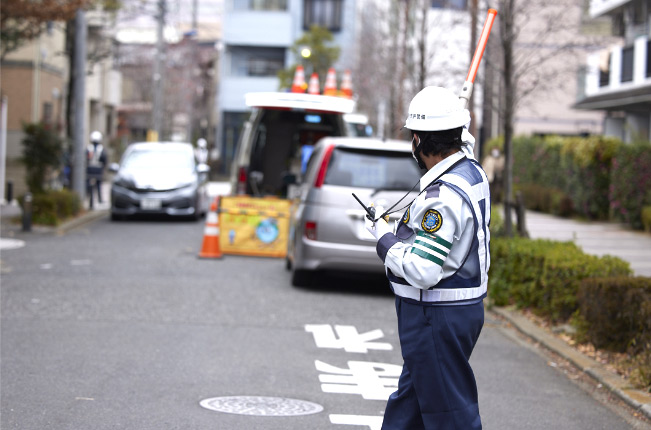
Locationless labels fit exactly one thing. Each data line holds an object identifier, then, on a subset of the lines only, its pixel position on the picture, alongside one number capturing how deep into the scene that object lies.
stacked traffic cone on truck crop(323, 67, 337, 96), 18.83
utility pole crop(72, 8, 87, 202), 21.58
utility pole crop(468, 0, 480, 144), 15.29
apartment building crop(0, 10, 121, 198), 29.05
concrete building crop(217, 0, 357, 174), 53.00
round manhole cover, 6.13
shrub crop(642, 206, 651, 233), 20.73
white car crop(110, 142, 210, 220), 20.70
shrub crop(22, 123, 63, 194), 19.86
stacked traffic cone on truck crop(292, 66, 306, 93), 17.45
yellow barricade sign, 14.99
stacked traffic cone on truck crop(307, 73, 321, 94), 18.72
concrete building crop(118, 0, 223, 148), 55.50
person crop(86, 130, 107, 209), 23.67
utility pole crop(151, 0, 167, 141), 37.12
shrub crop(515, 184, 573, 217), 26.78
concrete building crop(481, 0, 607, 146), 35.25
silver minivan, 11.24
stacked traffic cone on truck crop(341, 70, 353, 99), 19.48
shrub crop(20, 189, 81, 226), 18.12
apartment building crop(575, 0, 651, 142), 28.50
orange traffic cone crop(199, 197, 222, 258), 14.45
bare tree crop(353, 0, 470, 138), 25.11
